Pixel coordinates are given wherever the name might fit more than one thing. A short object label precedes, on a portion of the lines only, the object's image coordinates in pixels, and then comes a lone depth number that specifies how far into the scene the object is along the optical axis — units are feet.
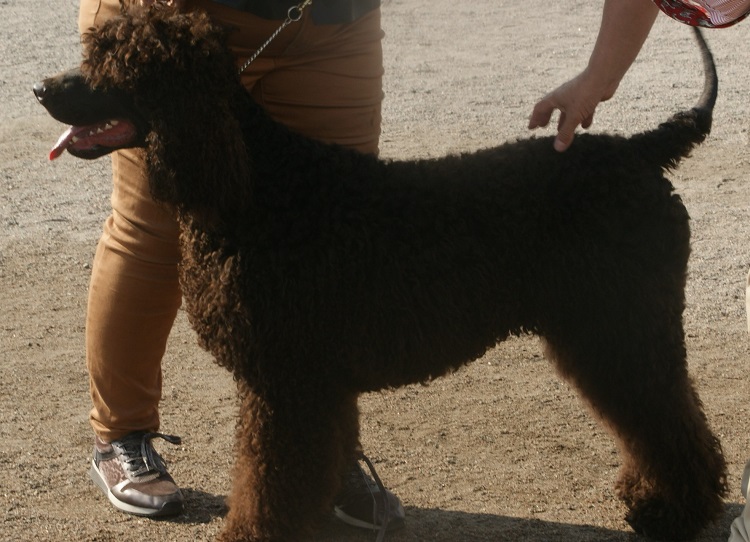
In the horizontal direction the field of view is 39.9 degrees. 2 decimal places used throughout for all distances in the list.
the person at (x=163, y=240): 10.72
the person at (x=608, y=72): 10.02
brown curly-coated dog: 9.30
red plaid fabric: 9.43
